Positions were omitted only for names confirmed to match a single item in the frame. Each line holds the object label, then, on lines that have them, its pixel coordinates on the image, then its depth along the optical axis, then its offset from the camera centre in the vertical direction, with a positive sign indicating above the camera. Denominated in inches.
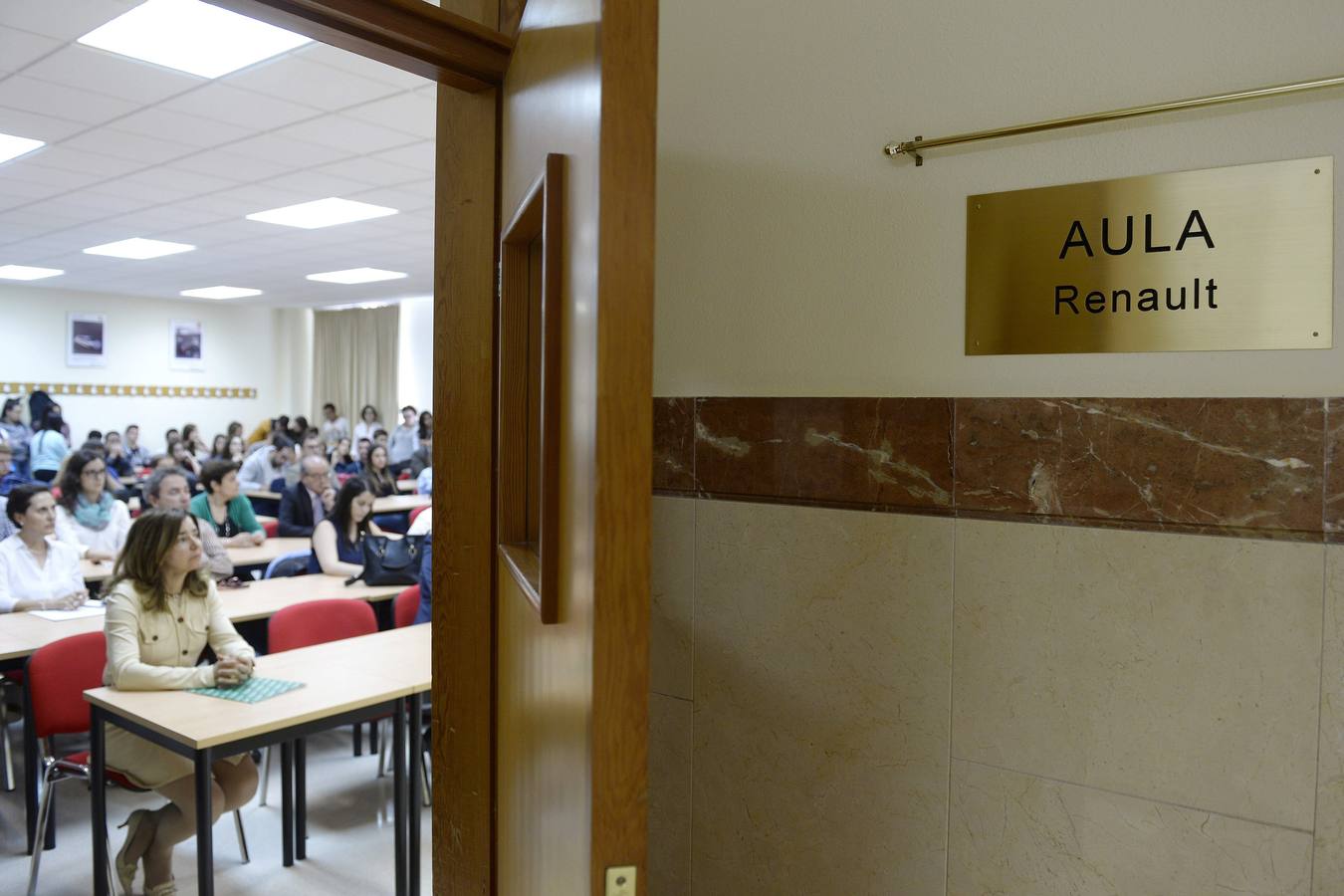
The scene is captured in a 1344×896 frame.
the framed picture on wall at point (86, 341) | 601.0 +50.6
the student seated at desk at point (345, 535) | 218.1 -27.6
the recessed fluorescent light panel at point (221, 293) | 566.6 +79.8
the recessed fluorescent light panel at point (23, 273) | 496.1 +80.5
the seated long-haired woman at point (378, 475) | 361.1 -21.5
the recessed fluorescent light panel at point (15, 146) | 240.5 +72.2
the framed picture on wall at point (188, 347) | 650.8 +51.2
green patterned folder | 126.7 -37.8
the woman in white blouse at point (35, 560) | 184.9 -29.1
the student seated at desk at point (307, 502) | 278.7 -24.9
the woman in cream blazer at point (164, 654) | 130.3 -34.6
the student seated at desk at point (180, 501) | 213.0 -20.7
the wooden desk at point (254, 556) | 222.4 -35.8
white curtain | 636.1 +42.3
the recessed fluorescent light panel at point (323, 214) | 312.7 +72.4
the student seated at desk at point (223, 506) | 252.4 -23.7
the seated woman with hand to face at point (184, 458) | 438.7 -18.9
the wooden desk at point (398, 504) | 344.1 -31.6
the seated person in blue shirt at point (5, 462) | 286.7 -13.8
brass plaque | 46.6 +8.8
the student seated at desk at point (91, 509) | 247.3 -24.4
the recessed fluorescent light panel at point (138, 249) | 398.3 +75.4
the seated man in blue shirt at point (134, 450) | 556.5 -18.9
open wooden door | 34.4 -1.2
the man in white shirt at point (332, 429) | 611.8 -6.0
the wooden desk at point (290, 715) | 115.6 -38.5
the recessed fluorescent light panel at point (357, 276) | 470.9 +75.7
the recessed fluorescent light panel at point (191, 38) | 158.1 +69.3
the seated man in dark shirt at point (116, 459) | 494.3 -21.6
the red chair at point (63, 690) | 138.9 -41.8
